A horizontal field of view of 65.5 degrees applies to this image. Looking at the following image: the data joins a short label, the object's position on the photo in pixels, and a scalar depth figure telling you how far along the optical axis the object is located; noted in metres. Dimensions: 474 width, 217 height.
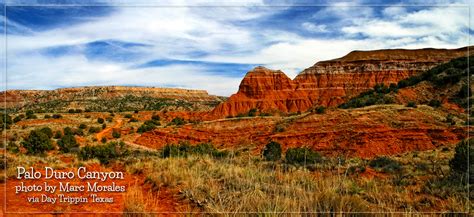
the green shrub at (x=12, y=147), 22.82
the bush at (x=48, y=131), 34.06
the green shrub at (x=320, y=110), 31.46
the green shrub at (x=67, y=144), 25.31
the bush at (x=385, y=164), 13.52
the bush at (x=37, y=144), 24.70
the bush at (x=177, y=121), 44.86
